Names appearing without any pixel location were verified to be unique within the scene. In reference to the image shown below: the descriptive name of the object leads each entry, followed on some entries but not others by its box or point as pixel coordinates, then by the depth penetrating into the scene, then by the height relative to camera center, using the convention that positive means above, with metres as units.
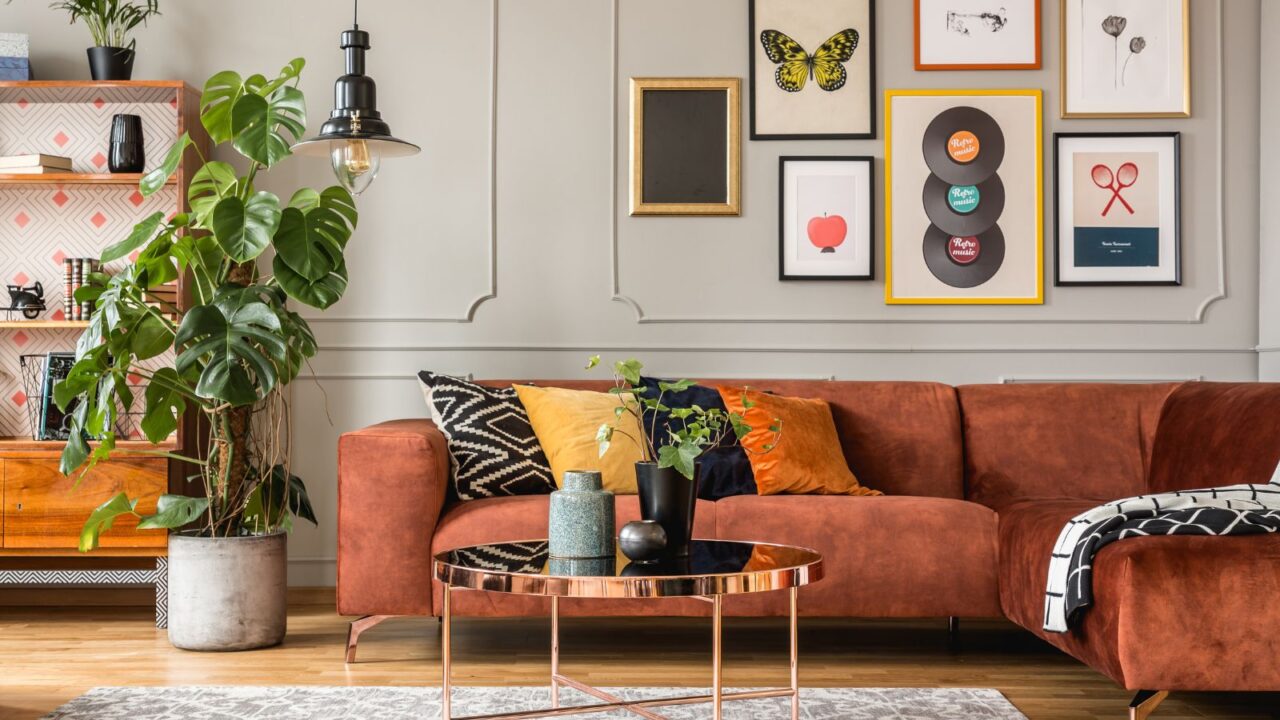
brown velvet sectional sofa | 2.19 -0.36
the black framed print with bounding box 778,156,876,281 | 4.05 +0.60
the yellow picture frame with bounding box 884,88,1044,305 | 4.04 +0.71
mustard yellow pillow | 3.24 -0.15
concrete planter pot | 3.17 -0.62
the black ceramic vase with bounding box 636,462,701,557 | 2.17 -0.24
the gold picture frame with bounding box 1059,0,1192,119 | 4.05 +1.11
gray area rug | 2.51 -0.76
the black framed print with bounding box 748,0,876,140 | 4.07 +1.12
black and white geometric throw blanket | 2.30 -0.30
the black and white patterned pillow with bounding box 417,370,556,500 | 3.25 -0.19
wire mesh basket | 3.81 -0.08
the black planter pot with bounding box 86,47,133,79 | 3.89 +1.13
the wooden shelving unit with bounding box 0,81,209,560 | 3.65 +0.70
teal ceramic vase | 2.10 -0.27
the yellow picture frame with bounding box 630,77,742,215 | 4.05 +0.84
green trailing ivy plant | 2.13 -0.11
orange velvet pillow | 3.19 -0.20
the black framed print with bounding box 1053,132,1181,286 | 4.04 +0.63
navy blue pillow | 3.17 -0.26
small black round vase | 2.03 -0.30
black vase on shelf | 3.86 +0.82
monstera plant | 3.08 +0.18
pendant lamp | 2.73 +0.63
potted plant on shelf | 3.89 +1.28
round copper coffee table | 1.86 -0.34
